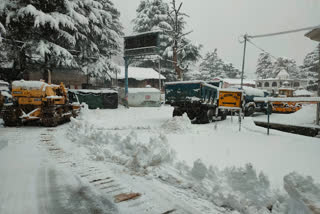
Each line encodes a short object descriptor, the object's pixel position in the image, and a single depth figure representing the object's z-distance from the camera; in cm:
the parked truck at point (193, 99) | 1144
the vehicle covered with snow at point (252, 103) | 1731
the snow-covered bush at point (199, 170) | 362
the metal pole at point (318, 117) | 1186
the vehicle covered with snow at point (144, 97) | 2286
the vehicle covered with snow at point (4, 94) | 1434
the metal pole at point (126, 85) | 2162
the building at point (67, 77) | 2615
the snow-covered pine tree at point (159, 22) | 3478
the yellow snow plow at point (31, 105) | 988
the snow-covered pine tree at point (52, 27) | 1644
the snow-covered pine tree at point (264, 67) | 7969
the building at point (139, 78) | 3676
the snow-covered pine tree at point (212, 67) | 6408
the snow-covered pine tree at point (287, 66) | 7469
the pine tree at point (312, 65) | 4417
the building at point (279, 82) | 6022
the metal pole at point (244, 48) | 2406
